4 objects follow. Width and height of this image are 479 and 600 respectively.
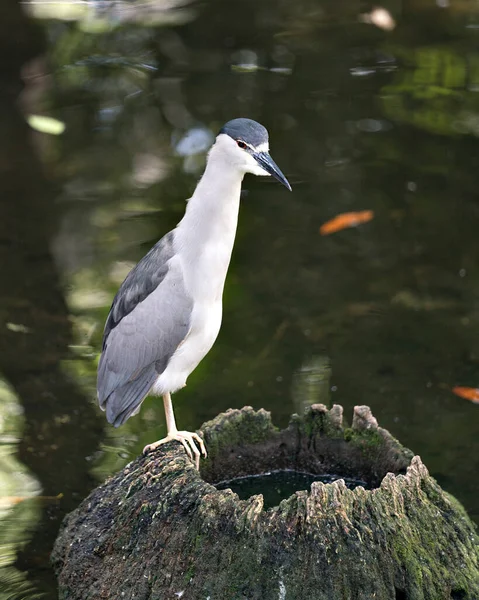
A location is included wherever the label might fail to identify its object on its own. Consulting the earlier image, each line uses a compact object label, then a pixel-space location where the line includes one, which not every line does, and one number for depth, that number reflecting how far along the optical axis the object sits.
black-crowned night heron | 9.09
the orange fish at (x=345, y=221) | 16.03
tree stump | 7.66
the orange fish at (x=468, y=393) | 12.54
